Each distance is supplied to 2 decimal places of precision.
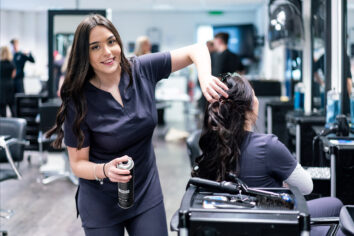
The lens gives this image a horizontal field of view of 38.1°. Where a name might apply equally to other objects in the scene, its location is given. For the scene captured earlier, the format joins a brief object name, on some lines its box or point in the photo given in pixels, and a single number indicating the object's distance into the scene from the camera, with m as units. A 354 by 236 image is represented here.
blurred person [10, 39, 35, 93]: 9.28
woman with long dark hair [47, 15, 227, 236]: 1.72
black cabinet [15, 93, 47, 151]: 6.41
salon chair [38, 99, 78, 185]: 5.09
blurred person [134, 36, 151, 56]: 6.50
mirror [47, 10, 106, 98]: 5.52
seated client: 1.81
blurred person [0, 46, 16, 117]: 7.88
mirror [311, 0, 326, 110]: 3.98
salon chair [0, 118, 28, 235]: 3.69
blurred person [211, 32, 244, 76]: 6.89
